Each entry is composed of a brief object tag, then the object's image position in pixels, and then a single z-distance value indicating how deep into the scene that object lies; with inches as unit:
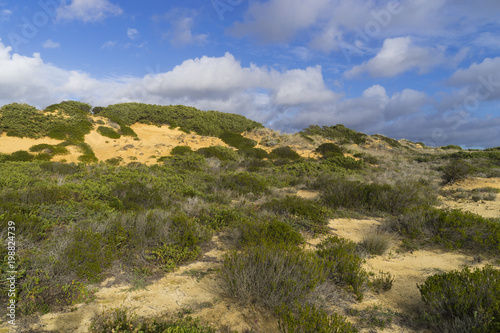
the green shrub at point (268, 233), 193.0
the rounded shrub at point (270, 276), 126.4
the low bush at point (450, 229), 203.3
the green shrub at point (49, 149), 693.9
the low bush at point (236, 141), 964.6
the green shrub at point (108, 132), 933.8
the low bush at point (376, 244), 206.4
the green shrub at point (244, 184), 381.1
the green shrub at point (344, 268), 146.5
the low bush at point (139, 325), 102.4
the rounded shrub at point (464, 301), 104.0
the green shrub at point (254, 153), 807.8
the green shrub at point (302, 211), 255.0
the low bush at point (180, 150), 800.5
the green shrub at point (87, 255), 137.3
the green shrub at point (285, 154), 822.5
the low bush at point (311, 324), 95.7
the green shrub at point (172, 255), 169.0
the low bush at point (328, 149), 894.5
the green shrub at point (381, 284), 150.5
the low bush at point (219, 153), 743.1
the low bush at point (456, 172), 501.4
